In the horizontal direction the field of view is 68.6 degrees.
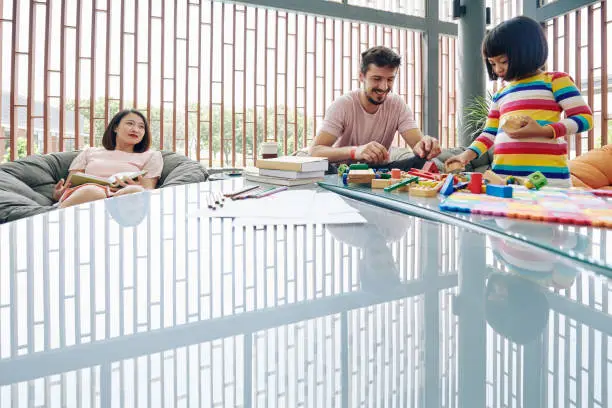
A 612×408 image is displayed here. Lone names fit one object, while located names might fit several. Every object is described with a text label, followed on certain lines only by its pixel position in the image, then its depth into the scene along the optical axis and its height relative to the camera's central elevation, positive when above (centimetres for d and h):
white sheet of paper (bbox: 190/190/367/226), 75 +0
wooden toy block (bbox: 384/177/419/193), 110 +7
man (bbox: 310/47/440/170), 228 +52
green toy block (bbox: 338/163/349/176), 142 +13
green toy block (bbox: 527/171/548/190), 103 +7
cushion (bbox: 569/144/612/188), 326 +32
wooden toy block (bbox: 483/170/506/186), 105 +8
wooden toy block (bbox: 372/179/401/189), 118 +7
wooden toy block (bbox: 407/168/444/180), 120 +10
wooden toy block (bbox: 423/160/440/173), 140 +14
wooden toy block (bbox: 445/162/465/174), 144 +14
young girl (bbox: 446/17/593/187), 146 +38
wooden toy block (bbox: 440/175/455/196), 100 +5
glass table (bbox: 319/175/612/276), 49 -3
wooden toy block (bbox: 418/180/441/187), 106 +7
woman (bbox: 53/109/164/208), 274 +34
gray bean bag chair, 207 +20
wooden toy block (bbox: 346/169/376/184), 130 +10
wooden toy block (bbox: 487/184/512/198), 91 +4
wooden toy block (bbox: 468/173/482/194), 99 +6
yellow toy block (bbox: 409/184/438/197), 101 +4
